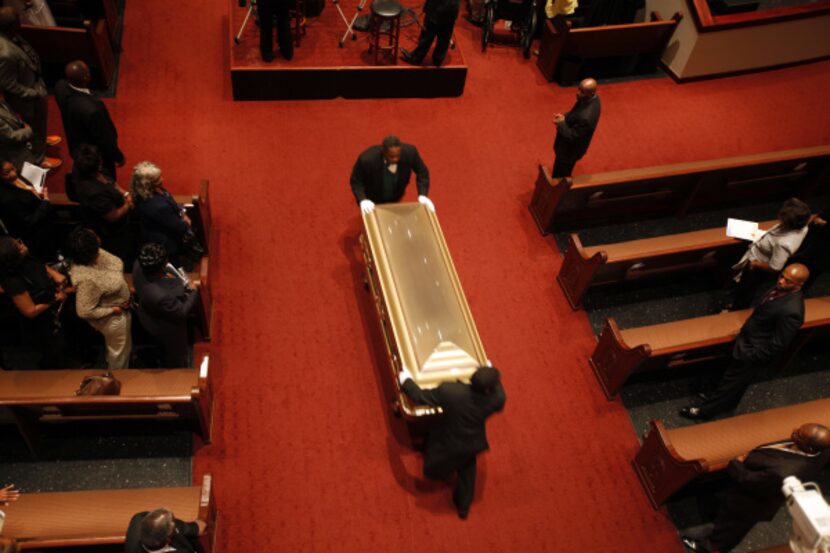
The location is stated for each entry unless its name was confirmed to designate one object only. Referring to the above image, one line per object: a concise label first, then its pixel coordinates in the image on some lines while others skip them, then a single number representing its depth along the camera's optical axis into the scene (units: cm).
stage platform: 595
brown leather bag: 366
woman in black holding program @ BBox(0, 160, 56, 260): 394
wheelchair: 673
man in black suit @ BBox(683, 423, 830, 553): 336
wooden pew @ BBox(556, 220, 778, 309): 471
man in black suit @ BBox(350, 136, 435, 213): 442
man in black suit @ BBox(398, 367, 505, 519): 346
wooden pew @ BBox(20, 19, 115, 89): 545
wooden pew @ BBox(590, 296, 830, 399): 434
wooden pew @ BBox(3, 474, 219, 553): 340
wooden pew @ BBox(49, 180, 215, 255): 435
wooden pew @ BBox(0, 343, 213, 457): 358
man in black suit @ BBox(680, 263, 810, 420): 388
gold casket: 385
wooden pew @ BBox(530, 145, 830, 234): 515
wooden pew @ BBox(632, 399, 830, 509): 390
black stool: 567
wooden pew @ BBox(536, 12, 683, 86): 636
